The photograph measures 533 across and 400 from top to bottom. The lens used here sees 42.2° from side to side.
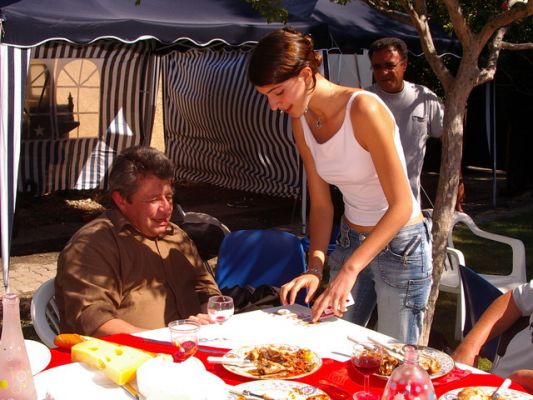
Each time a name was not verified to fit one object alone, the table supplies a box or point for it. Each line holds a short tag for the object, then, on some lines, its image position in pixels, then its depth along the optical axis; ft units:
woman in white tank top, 8.11
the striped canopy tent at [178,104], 23.85
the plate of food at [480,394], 6.14
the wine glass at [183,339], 5.98
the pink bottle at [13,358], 5.59
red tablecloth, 6.53
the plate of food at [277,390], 6.20
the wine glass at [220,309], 8.40
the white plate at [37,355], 6.71
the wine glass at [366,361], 6.49
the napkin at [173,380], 5.66
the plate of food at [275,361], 6.75
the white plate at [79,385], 6.26
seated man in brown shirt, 8.87
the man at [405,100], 14.96
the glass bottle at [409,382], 5.38
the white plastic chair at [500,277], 15.10
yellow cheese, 6.42
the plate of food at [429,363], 6.66
